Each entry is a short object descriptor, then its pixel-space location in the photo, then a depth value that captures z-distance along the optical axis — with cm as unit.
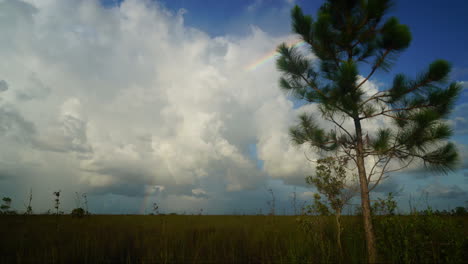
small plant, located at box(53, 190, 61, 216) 850
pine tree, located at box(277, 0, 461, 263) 446
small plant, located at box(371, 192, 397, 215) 602
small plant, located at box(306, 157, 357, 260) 569
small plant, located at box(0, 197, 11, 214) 1113
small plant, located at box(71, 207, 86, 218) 1095
